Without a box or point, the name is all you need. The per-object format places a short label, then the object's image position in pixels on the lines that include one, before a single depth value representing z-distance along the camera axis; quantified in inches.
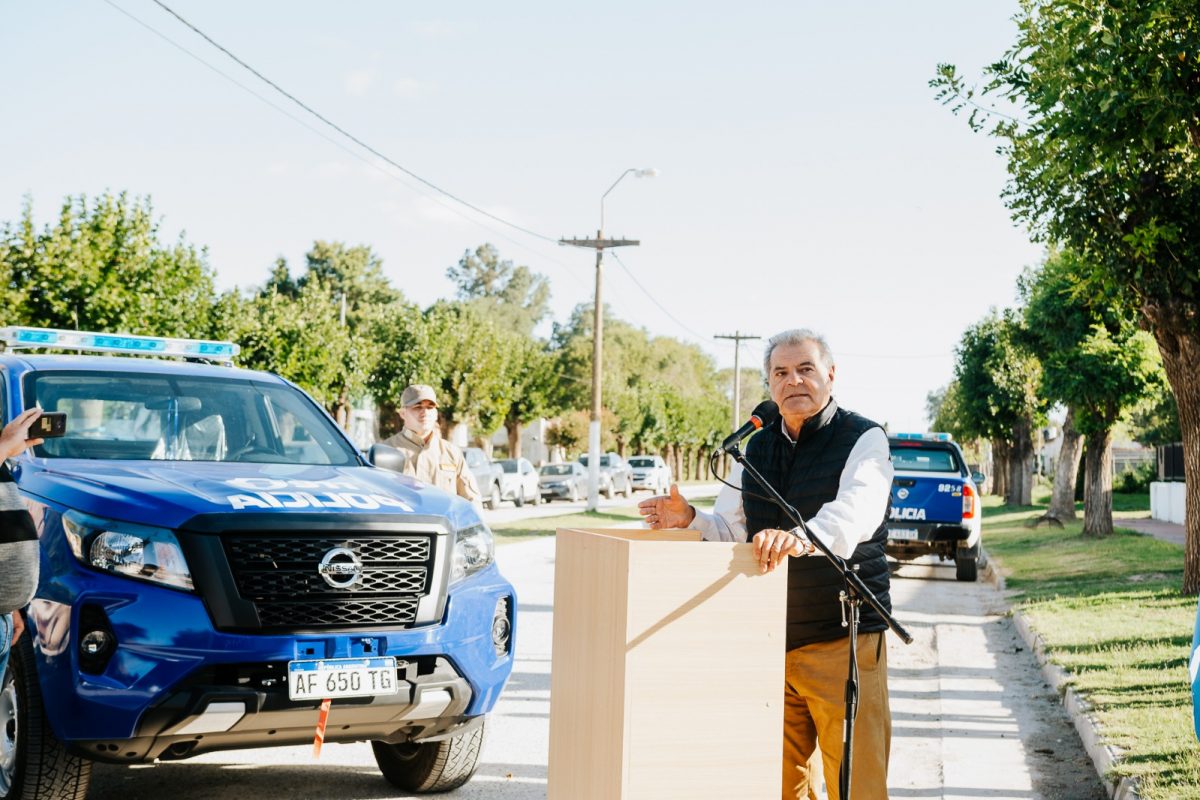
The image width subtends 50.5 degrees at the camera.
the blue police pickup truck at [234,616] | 181.8
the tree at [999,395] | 1710.1
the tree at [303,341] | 1441.9
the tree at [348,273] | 3538.4
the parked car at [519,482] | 1610.5
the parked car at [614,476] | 1927.9
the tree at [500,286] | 4554.6
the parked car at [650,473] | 2213.3
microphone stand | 133.3
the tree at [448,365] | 2186.3
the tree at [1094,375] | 962.7
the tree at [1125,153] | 392.2
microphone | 134.2
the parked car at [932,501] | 645.3
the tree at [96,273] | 960.9
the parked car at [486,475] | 1418.6
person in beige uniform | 351.3
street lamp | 1338.6
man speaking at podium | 152.3
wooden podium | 122.2
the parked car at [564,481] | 1792.6
